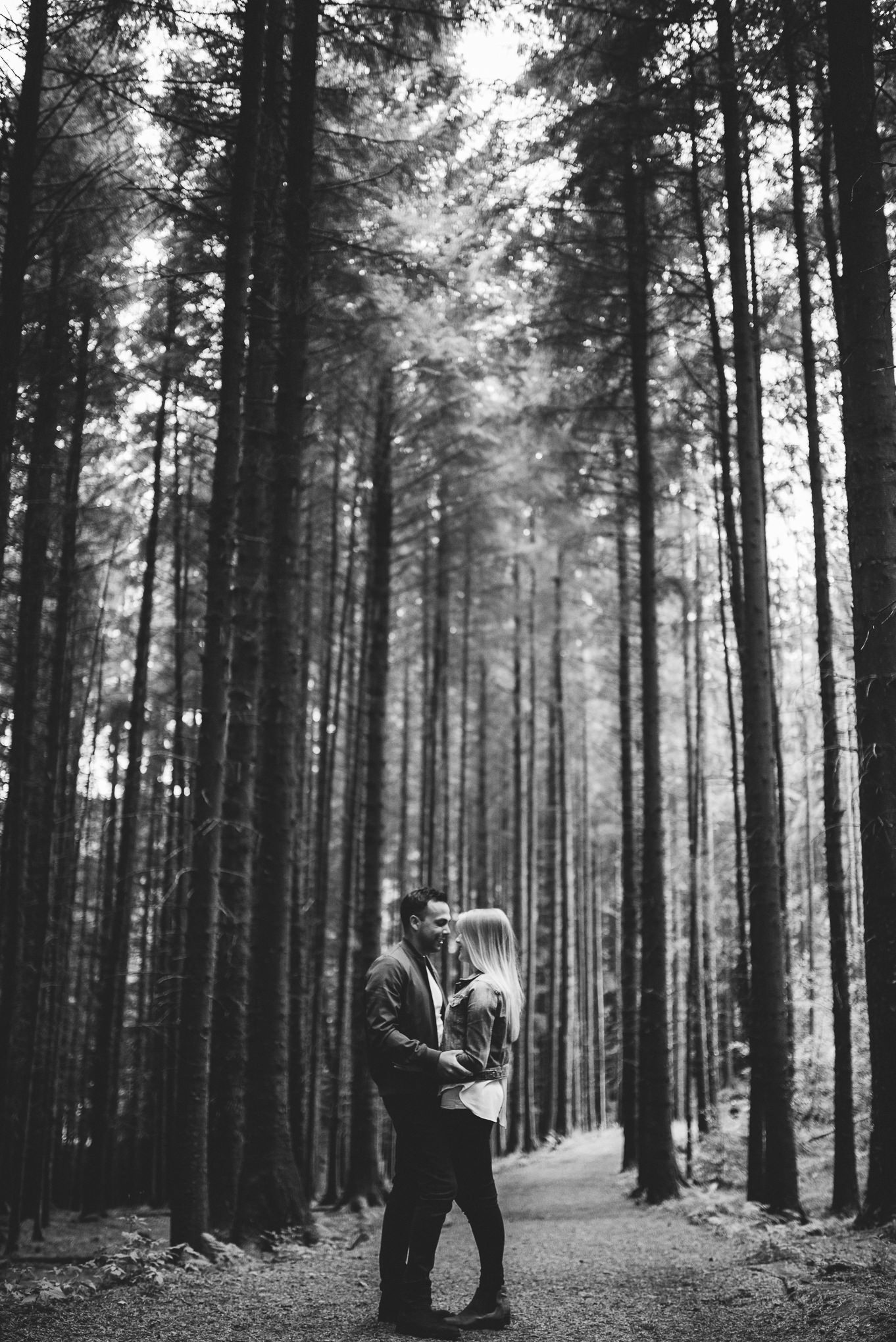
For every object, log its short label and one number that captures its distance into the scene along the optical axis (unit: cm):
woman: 428
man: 416
